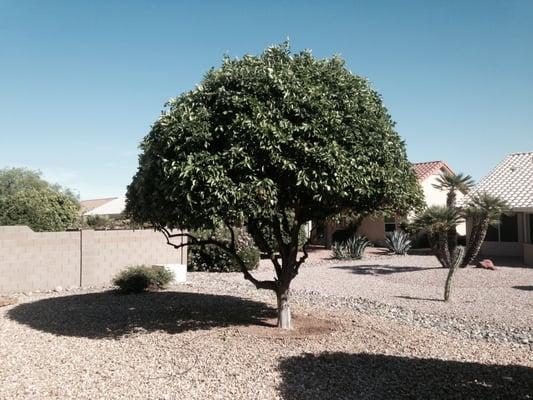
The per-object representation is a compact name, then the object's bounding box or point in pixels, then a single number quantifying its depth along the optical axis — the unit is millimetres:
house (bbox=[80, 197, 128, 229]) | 33088
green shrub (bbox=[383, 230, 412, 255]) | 22891
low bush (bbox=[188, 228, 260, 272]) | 18062
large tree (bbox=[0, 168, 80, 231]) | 19000
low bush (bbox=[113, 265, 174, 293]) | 12750
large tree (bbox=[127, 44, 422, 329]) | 6750
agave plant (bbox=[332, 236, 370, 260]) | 21562
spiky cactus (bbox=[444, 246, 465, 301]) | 11688
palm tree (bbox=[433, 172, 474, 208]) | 17141
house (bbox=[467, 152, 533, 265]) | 20641
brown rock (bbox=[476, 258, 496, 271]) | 17234
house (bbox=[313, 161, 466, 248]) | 28000
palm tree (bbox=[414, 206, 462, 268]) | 15430
